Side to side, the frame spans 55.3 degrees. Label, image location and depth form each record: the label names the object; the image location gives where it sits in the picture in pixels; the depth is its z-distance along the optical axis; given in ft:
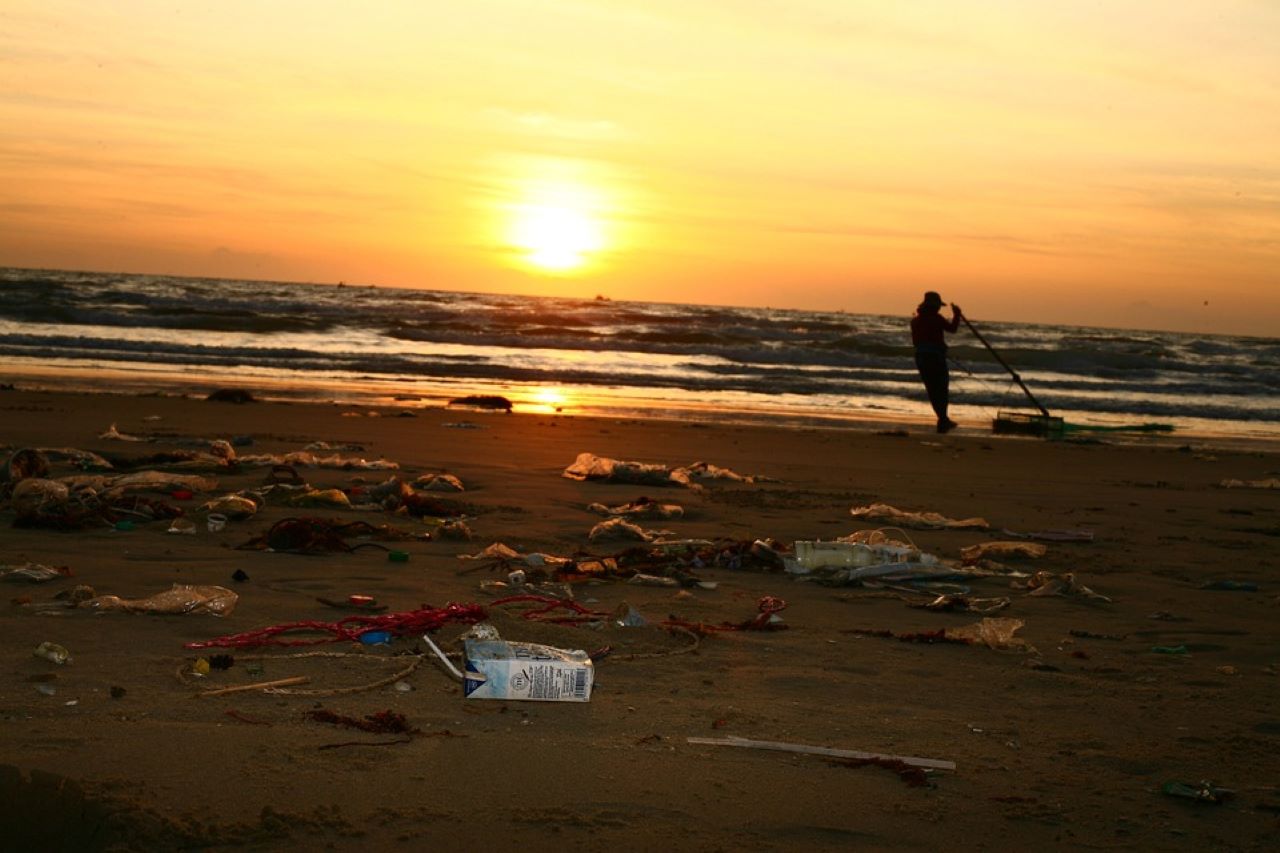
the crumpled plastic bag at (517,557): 22.88
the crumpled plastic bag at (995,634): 18.48
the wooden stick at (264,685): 14.31
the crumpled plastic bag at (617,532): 26.10
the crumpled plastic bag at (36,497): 23.95
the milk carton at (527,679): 14.61
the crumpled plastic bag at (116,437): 39.50
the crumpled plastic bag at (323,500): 28.71
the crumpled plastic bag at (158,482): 28.60
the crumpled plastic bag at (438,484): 32.37
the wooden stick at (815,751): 13.16
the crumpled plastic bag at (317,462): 34.58
